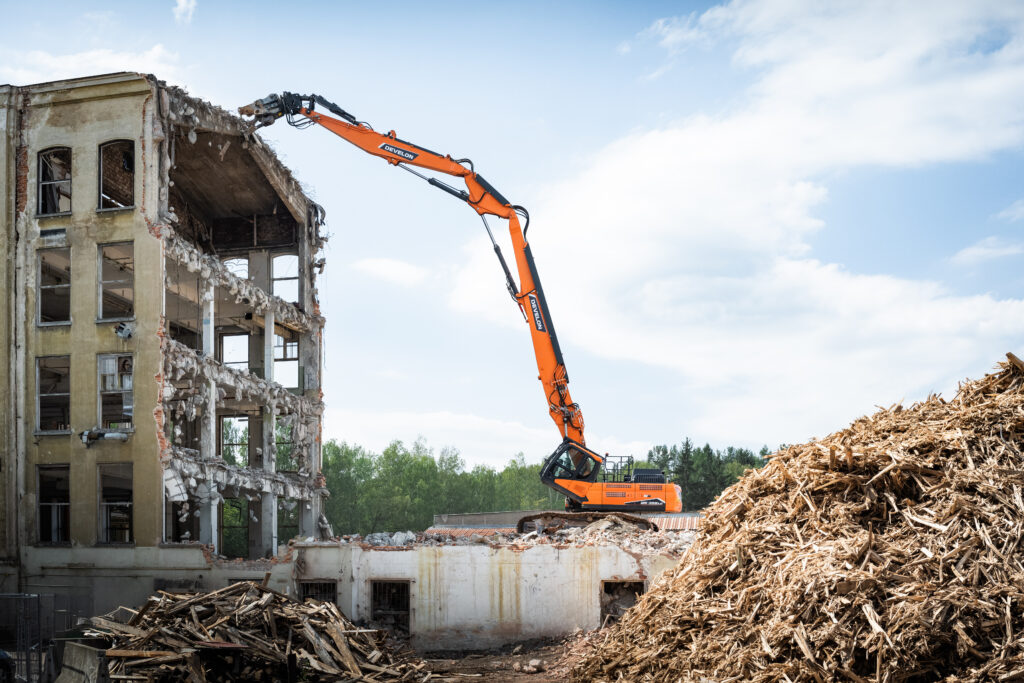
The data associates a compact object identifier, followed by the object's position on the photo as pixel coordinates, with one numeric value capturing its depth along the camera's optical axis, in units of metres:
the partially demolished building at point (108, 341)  24.08
